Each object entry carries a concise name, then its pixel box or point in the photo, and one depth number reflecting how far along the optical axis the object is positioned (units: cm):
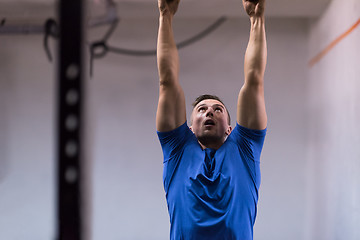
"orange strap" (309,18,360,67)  459
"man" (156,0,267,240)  357
